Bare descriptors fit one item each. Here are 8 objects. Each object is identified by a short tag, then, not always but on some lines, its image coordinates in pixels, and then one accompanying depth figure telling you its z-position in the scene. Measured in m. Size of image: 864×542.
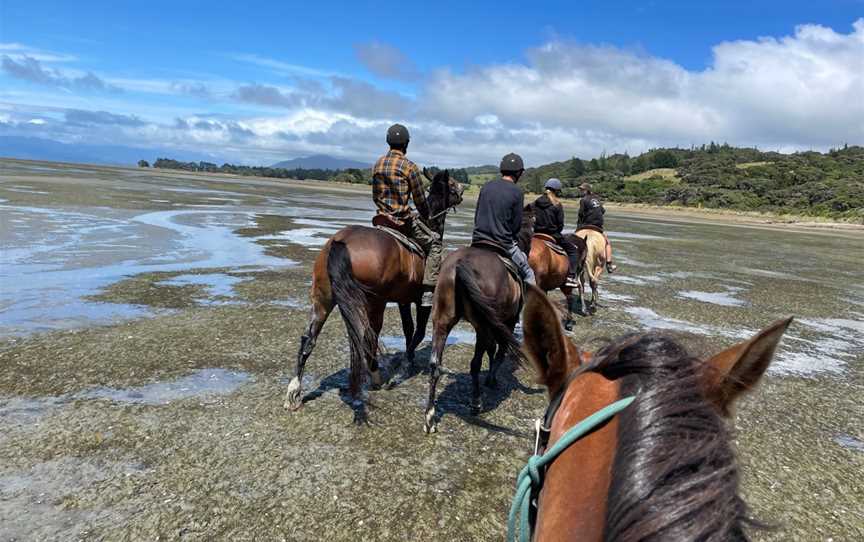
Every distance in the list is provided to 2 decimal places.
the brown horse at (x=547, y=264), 9.45
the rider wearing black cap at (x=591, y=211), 13.16
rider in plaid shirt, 6.79
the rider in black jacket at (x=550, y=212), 10.07
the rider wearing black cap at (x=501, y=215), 6.62
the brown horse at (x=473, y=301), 5.80
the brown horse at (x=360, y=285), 5.77
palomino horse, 12.03
